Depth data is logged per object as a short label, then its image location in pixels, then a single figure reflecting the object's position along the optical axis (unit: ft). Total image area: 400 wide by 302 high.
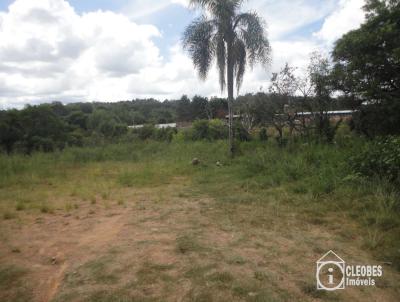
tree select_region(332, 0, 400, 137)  26.84
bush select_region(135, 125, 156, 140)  70.13
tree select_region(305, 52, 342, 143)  32.14
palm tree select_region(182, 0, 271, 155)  32.50
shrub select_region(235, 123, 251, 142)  44.06
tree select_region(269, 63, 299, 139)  34.47
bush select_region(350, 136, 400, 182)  16.46
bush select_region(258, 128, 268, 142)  42.36
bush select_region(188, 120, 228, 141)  57.93
